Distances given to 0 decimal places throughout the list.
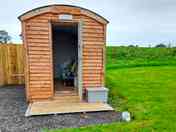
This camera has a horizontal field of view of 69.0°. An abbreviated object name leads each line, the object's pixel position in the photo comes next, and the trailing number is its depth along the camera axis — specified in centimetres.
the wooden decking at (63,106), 291
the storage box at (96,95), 337
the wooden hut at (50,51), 332
